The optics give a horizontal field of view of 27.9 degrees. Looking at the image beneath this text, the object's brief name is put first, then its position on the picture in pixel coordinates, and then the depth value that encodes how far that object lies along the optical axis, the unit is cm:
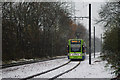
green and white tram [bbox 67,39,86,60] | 3325
